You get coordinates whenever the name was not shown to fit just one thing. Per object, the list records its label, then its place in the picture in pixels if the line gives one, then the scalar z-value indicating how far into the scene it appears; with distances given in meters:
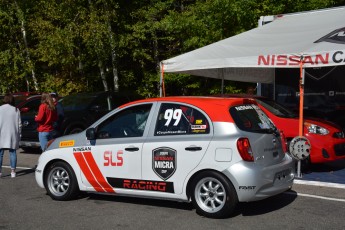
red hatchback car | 8.79
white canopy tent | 8.15
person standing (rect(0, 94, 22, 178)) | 9.27
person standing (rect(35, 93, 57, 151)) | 9.48
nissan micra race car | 5.89
